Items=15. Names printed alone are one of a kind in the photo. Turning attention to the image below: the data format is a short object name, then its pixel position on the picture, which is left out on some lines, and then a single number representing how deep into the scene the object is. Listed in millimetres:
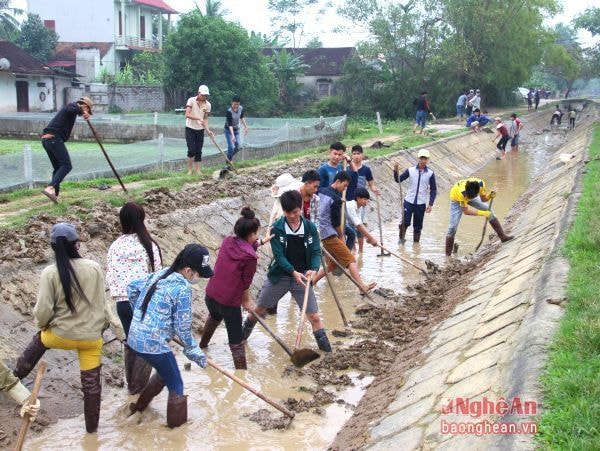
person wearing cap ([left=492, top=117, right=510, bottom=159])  28219
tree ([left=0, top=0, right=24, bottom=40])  47844
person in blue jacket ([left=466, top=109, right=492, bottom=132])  31422
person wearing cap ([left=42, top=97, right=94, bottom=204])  9641
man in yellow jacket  11195
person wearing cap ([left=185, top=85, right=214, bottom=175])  13070
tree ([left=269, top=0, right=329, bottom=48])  62438
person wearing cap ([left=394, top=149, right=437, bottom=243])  12391
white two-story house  46125
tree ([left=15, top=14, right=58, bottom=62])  46531
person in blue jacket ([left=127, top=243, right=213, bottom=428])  5320
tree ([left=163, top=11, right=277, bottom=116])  34125
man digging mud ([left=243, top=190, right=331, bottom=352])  7234
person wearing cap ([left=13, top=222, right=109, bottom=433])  5246
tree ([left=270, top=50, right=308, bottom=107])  43156
